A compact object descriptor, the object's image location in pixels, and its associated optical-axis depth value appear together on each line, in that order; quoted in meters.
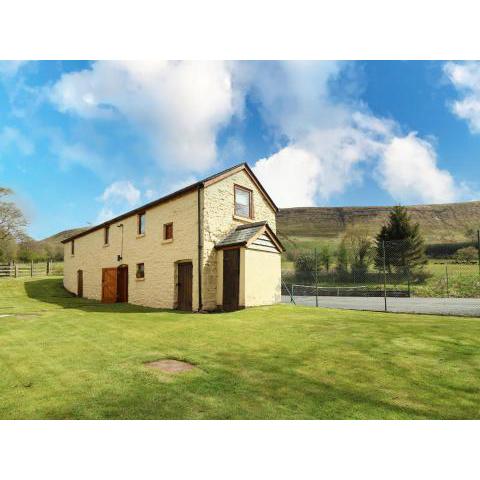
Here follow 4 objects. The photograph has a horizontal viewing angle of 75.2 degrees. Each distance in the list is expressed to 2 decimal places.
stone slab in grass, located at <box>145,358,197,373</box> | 5.89
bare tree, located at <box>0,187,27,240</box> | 41.00
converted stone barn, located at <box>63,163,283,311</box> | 15.63
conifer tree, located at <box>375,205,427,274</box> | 31.36
